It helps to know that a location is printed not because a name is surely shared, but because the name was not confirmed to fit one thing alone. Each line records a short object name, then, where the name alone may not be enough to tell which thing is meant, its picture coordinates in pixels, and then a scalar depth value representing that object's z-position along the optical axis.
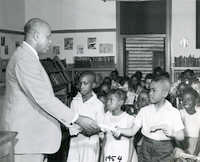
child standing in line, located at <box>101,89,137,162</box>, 3.32
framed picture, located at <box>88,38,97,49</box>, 9.34
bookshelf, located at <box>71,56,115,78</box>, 9.10
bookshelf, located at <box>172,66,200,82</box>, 8.59
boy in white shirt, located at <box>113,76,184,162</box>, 2.96
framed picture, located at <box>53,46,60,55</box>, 9.54
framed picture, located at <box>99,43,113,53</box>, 9.25
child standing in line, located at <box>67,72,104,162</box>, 3.75
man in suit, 2.31
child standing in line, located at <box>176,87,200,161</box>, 3.41
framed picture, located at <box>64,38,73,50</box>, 9.47
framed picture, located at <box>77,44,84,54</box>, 9.41
